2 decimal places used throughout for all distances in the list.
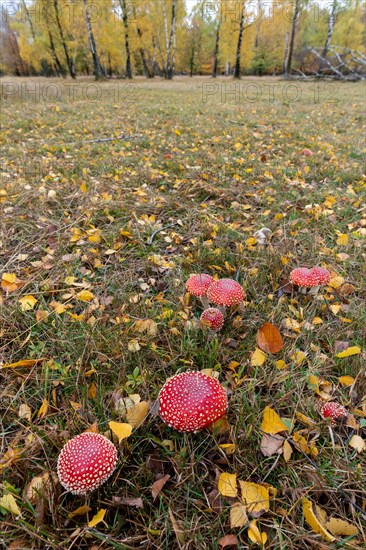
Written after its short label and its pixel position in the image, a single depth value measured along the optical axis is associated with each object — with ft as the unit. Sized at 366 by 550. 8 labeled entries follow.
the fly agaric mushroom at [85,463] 1.26
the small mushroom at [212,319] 1.95
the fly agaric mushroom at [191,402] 1.42
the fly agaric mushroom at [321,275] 2.23
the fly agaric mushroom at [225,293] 1.98
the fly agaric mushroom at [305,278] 2.22
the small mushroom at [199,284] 2.10
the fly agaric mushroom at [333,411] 1.58
